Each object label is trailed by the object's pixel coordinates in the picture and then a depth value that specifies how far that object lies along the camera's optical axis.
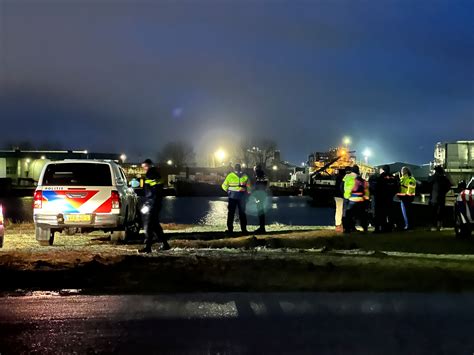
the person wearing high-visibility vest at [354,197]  16.53
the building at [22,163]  107.81
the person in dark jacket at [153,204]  13.37
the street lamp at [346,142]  61.98
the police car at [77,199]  14.39
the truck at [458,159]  43.31
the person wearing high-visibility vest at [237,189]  17.64
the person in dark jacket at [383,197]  17.28
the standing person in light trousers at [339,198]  18.69
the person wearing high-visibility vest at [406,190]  17.89
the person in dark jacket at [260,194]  18.31
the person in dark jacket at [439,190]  17.41
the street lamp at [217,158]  120.57
